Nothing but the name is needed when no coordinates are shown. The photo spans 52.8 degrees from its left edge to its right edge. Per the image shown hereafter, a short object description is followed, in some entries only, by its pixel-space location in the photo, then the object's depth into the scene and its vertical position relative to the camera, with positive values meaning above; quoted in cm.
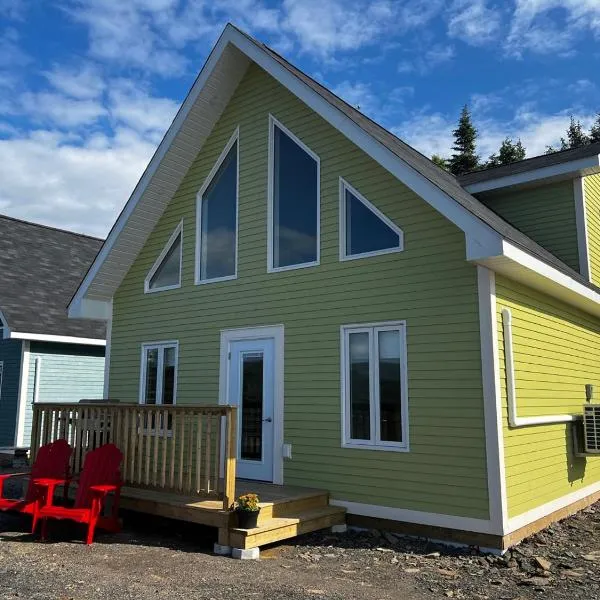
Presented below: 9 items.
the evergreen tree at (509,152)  3981 +1689
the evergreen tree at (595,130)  3564 +1663
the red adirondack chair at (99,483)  689 -89
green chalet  683 +121
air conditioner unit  857 -22
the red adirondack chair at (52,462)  791 -71
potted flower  636 -106
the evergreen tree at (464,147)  4150 +1814
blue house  1461 +163
